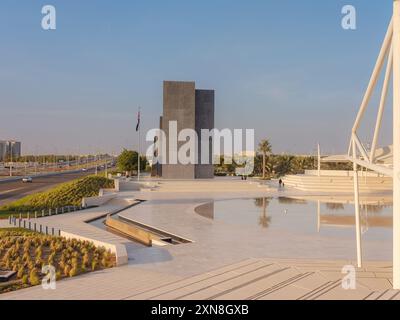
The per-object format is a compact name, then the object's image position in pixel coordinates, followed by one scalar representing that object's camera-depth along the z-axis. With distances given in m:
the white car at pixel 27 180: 53.98
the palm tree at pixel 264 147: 67.77
